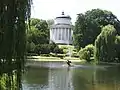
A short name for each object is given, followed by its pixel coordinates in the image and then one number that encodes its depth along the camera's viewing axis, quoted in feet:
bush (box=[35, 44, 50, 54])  213.25
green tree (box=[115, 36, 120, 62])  177.44
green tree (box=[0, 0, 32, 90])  26.53
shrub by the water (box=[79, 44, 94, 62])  191.31
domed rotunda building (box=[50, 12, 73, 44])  348.79
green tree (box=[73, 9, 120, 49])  233.86
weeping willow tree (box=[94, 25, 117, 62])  171.12
